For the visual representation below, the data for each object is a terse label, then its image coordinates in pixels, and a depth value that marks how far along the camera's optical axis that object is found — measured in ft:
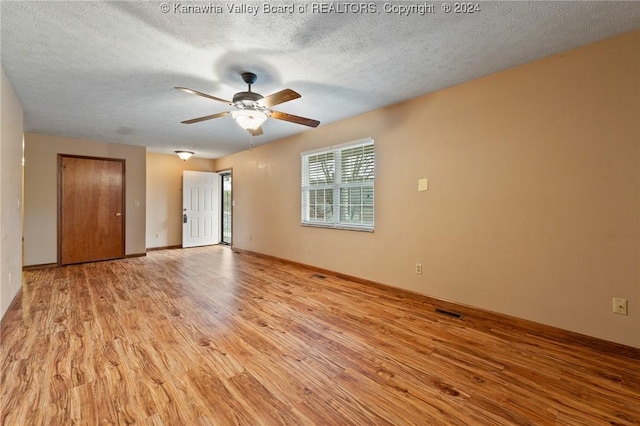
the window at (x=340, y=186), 13.64
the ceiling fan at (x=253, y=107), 8.49
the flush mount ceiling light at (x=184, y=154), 21.03
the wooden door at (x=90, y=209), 17.80
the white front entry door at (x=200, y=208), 24.22
